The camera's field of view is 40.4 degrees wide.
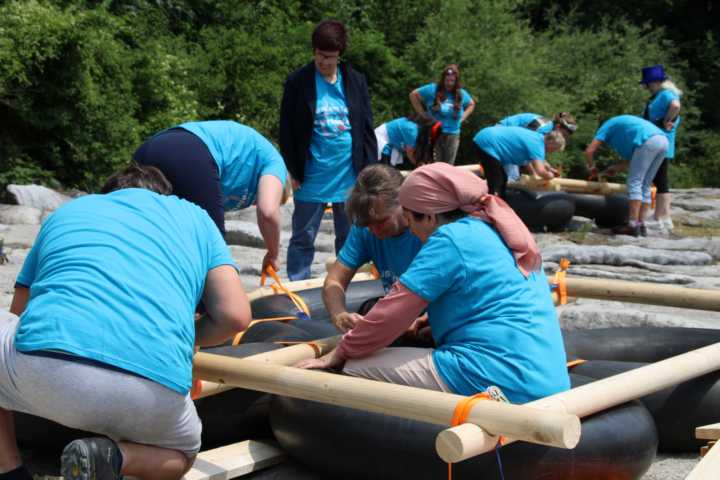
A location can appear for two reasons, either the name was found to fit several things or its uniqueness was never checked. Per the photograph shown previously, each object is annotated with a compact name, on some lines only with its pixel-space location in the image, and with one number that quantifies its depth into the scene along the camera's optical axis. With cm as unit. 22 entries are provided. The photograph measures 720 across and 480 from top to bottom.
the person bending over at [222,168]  420
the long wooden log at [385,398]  251
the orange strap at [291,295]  503
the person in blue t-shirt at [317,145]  598
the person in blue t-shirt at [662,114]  991
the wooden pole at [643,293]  477
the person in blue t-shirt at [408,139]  952
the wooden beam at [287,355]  348
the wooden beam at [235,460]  325
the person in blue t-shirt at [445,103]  1055
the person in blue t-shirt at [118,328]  254
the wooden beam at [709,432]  320
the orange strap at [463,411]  269
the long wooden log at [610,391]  253
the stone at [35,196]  934
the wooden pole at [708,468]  270
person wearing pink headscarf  306
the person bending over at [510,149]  941
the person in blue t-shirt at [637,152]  957
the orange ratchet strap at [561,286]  499
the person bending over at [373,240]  387
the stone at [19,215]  877
